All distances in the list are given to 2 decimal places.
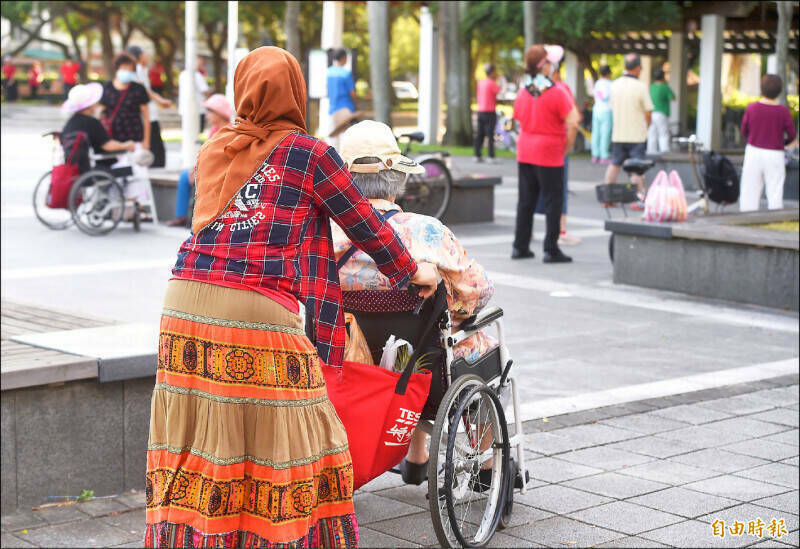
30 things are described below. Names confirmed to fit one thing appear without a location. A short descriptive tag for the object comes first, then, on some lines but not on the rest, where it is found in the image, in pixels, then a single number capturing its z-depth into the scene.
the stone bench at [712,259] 10.04
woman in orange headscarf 3.61
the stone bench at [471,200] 15.29
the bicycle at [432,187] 14.65
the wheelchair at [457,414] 4.30
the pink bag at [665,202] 11.04
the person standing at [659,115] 23.30
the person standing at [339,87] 18.27
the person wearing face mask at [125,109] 14.59
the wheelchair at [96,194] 13.44
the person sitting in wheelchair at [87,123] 13.06
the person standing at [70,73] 39.03
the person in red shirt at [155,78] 29.71
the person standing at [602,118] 22.05
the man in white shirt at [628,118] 16.19
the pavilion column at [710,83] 29.06
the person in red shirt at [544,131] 11.55
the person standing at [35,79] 52.42
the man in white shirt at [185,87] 19.23
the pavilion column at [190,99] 18.67
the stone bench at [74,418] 5.38
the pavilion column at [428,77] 36.19
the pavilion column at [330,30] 23.13
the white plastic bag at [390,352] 4.40
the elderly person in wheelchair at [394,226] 4.34
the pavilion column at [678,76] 31.91
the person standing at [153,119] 16.45
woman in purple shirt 12.94
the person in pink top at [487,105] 26.11
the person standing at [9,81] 46.94
